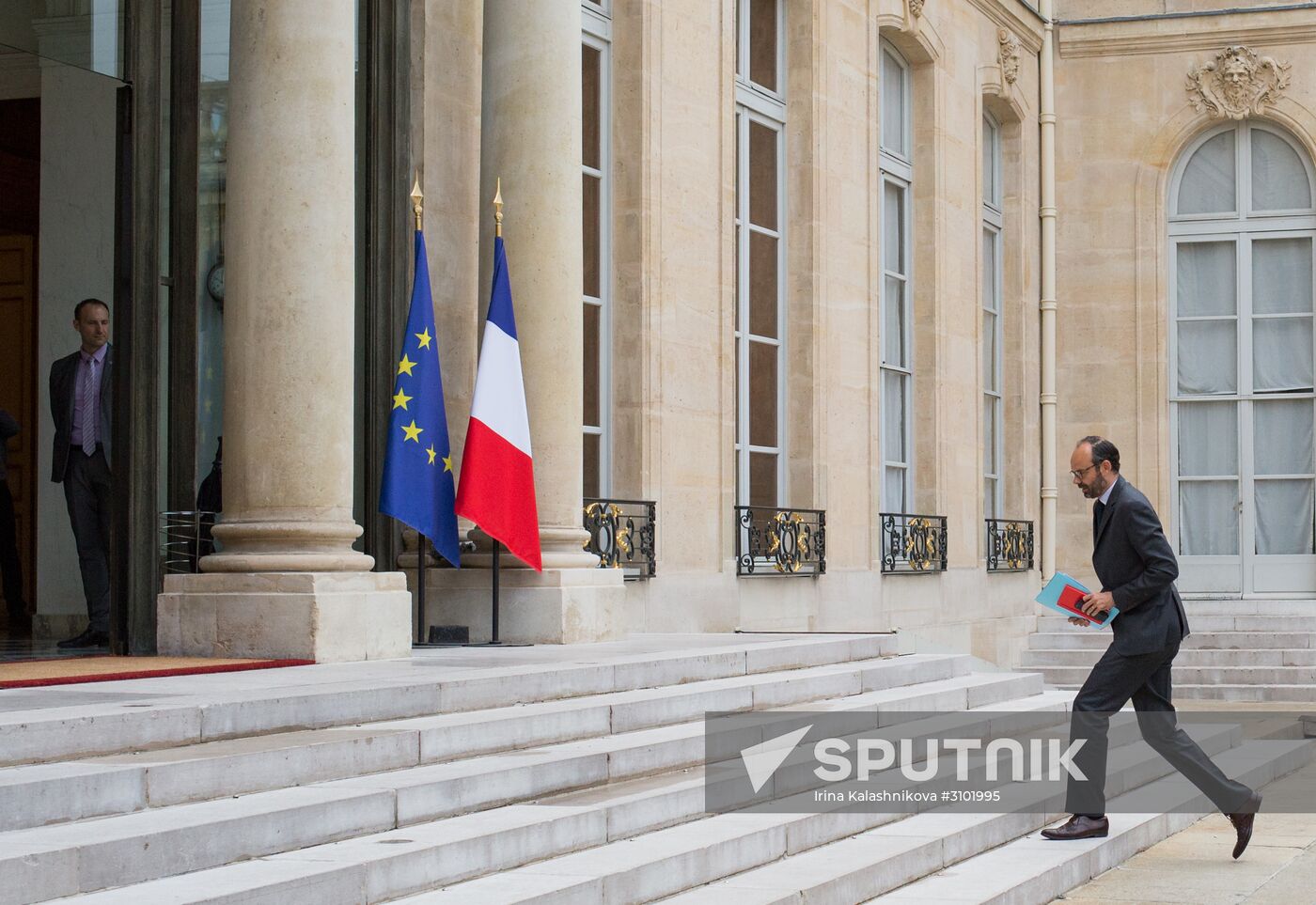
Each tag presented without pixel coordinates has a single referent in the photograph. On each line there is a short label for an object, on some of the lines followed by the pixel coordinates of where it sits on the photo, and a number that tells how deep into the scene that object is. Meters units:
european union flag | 7.94
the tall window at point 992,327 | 16.53
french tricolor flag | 8.12
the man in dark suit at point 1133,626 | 6.34
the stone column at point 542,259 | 8.80
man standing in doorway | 7.86
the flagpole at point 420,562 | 8.23
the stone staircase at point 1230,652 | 14.53
